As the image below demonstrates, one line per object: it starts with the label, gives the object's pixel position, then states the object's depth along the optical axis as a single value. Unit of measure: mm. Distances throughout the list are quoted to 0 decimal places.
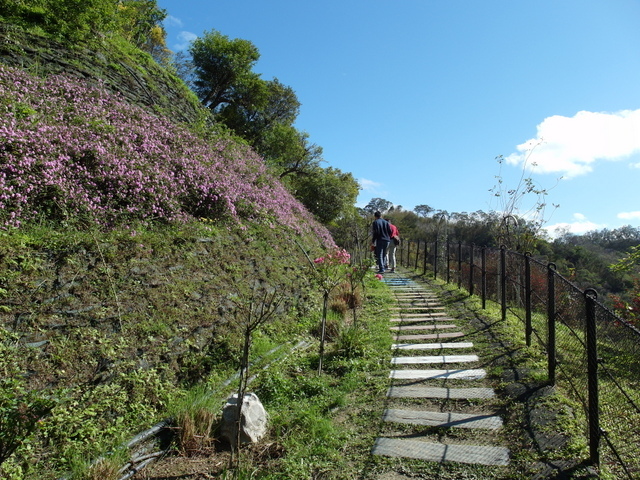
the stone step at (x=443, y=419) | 3277
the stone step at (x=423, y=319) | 6773
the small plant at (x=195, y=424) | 3105
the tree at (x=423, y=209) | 55253
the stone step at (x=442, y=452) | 2797
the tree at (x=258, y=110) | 17175
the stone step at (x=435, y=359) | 4785
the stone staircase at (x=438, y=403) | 2949
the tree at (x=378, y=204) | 51753
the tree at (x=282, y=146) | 17750
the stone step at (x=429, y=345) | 5307
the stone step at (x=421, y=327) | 6285
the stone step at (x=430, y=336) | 5762
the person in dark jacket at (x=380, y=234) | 10766
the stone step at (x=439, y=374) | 4285
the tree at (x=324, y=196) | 17953
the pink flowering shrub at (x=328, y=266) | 5629
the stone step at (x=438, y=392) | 3829
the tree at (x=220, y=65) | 16250
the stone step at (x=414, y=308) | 7670
